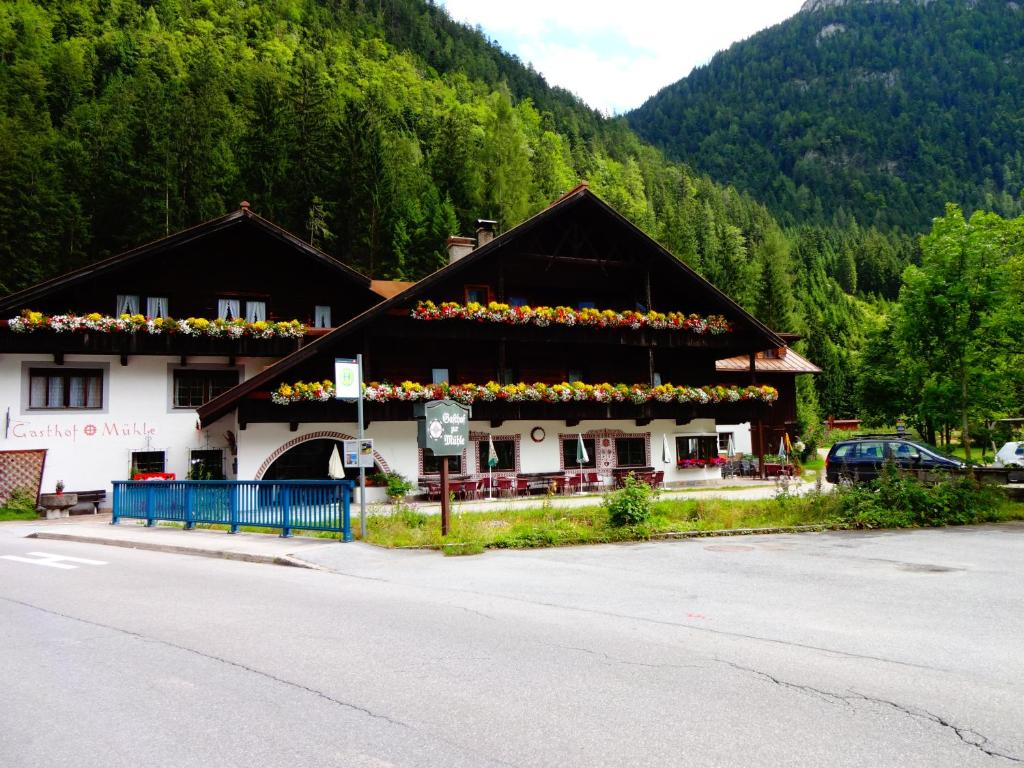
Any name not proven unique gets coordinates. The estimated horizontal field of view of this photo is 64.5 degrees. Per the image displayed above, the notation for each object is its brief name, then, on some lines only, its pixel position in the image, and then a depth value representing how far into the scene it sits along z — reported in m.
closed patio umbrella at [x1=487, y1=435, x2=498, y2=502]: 27.41
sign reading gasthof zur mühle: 14.74
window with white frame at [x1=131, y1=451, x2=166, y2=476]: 27.06
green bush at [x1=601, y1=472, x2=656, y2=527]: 15.31
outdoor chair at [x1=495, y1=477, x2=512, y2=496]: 27.72
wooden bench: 25.95
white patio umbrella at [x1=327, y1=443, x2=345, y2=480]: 23.25
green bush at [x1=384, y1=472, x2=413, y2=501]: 26.30
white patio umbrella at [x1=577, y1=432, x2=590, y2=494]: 29.38
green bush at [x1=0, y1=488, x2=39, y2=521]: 24.97
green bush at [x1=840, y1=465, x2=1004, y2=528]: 16.41
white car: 29.55
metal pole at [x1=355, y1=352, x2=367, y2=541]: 14.82
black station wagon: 24.11
